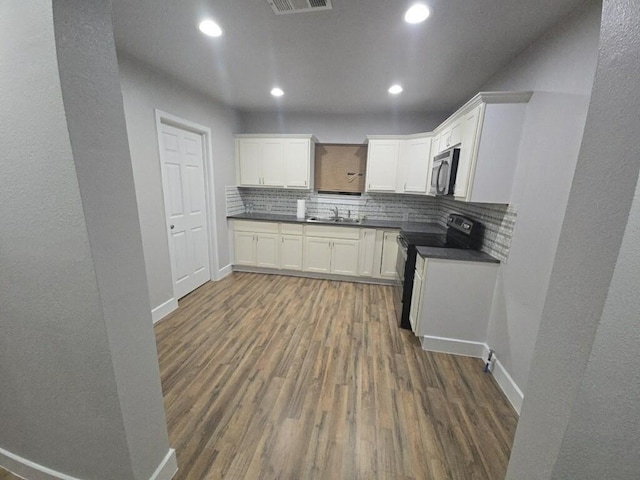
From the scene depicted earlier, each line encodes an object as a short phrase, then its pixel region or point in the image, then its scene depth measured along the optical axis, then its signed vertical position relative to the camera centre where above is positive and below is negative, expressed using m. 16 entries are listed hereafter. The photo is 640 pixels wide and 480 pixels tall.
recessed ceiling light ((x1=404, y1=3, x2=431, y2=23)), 1.50 +1.08
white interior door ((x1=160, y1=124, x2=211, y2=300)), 2.82 -0.29
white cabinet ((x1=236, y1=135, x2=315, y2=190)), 3.89 +0.39
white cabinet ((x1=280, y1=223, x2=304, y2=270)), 3.91 -0.94
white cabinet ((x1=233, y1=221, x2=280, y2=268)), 3.98 -0.94
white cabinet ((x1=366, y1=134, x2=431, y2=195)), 3.43 +0.36
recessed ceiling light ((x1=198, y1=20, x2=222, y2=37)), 1.72 +1.09
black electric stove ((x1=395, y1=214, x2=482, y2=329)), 2.36 -0.54
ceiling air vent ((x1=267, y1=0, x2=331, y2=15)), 1.46 +1.07
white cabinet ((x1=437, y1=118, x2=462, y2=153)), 2.32 +0.56
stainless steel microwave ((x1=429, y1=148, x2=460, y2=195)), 2.32 +0.18
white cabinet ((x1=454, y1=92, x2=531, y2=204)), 1.87 +0.36
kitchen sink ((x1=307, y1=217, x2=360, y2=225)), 3.91 -0.54
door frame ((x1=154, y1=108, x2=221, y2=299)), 2.60 +0.15
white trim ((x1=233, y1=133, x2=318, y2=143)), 3.83 +0.77
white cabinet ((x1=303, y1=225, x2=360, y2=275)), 3.79 -0.95
